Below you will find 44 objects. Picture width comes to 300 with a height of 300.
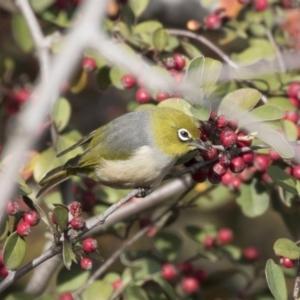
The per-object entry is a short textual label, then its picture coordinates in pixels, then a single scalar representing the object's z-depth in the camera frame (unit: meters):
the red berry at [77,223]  5.28
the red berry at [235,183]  7.49
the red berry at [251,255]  7.92
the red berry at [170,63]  7.38
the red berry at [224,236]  8.02
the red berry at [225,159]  5.94
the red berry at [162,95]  7.26
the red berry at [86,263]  5.66
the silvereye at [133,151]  6.77
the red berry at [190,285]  7.57
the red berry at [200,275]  7.77
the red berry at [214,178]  6.12
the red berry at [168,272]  7.42
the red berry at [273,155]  6.70
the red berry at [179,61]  7.39
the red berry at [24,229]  5.58
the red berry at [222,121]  5.96
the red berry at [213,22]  8.43
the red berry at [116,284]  6.89
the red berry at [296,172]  6.32
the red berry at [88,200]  7.80
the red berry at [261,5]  8.80
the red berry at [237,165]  6.04
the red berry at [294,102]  7.45
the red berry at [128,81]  7.49
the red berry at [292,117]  6.82
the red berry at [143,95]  7.39
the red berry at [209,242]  7.98
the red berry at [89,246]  5.52
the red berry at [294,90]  7.43
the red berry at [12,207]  5.59
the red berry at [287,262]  5.77
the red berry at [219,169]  6.00
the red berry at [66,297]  6.65
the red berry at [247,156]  6.13
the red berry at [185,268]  7.80
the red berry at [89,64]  7.69
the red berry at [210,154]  6.09
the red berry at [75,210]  5.39
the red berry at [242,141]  6.05
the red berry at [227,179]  7.48
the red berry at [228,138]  5.79
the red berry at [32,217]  5.60
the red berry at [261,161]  6.97
